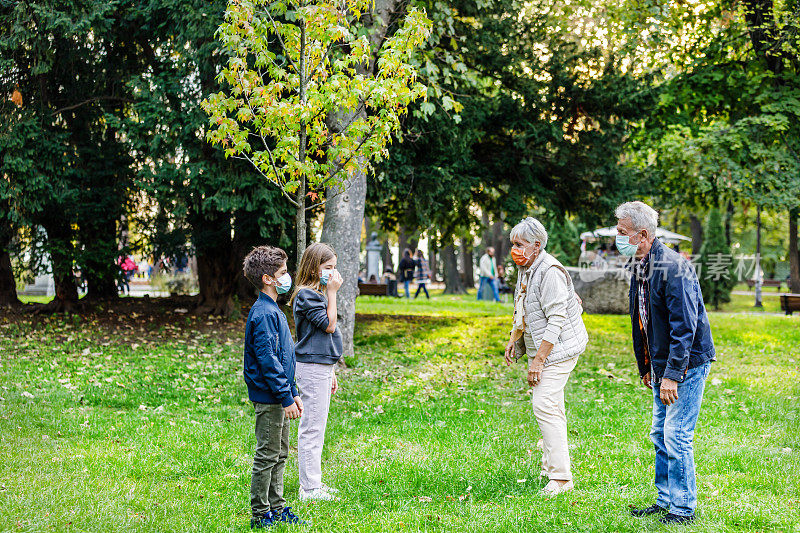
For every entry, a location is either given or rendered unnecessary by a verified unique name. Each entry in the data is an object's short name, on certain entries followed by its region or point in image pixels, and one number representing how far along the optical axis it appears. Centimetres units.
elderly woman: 490
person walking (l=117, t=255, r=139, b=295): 1368
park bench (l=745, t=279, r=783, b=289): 4273
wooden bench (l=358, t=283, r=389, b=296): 2231
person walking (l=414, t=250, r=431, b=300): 2446
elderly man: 412
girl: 474
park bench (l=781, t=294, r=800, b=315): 1883
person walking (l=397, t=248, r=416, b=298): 2412
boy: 413
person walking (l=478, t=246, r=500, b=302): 2225
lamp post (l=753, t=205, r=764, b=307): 2412
